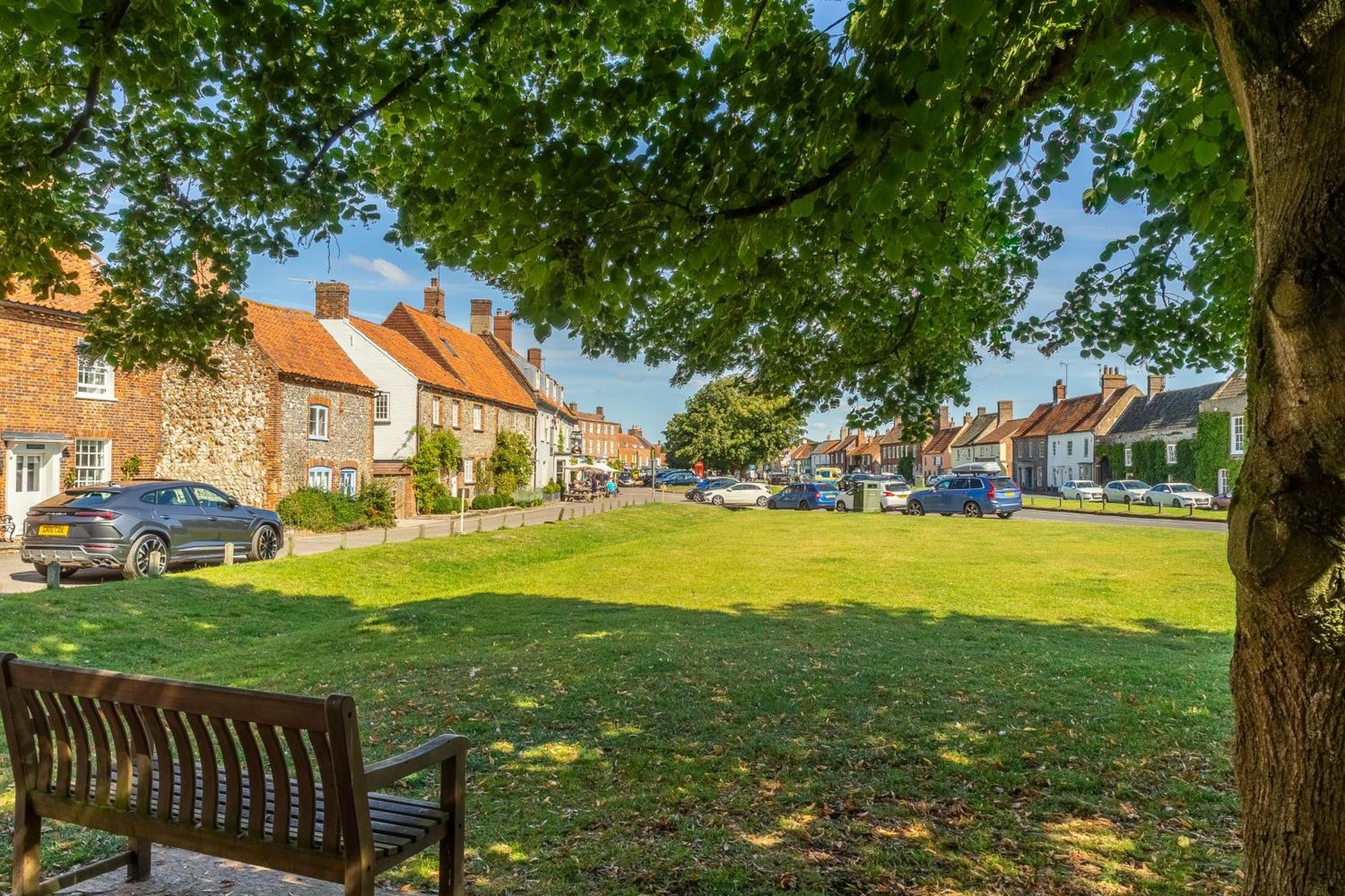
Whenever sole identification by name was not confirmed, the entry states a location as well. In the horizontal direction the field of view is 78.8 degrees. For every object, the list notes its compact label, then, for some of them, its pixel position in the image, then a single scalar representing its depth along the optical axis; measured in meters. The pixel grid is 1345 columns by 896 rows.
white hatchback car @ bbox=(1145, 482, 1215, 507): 41.19
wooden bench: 2.92
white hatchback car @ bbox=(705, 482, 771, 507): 48.56
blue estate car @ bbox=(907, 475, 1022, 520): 35.91
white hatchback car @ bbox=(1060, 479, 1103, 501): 53.67
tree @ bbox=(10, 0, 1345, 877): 2.30
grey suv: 14.41
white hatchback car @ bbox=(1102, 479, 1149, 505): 46.78
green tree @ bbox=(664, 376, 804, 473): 77.88
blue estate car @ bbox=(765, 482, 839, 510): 44.62
